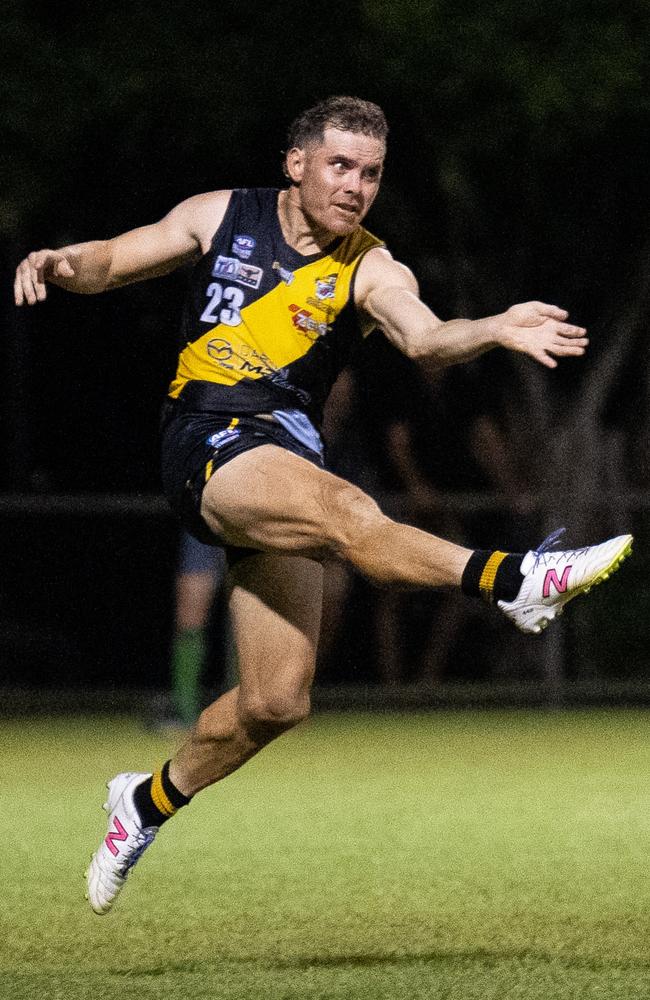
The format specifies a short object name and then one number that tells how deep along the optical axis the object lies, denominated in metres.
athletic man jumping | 12.62
